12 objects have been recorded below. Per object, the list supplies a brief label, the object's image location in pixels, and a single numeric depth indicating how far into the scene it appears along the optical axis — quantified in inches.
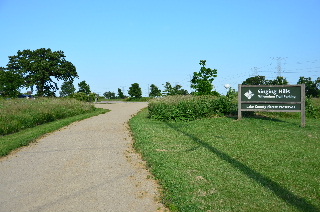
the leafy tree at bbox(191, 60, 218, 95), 818.7
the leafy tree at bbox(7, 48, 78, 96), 1902.1
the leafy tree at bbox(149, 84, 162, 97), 2618.1
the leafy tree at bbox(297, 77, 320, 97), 3277.6
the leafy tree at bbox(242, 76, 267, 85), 3397.6
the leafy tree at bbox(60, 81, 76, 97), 3773.6
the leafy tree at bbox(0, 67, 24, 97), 1389.9
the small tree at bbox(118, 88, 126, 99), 2997.0
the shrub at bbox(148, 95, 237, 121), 567.6
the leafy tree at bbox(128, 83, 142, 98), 2440.9
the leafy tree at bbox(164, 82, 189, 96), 1039.6
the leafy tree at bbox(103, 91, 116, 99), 3270.2
